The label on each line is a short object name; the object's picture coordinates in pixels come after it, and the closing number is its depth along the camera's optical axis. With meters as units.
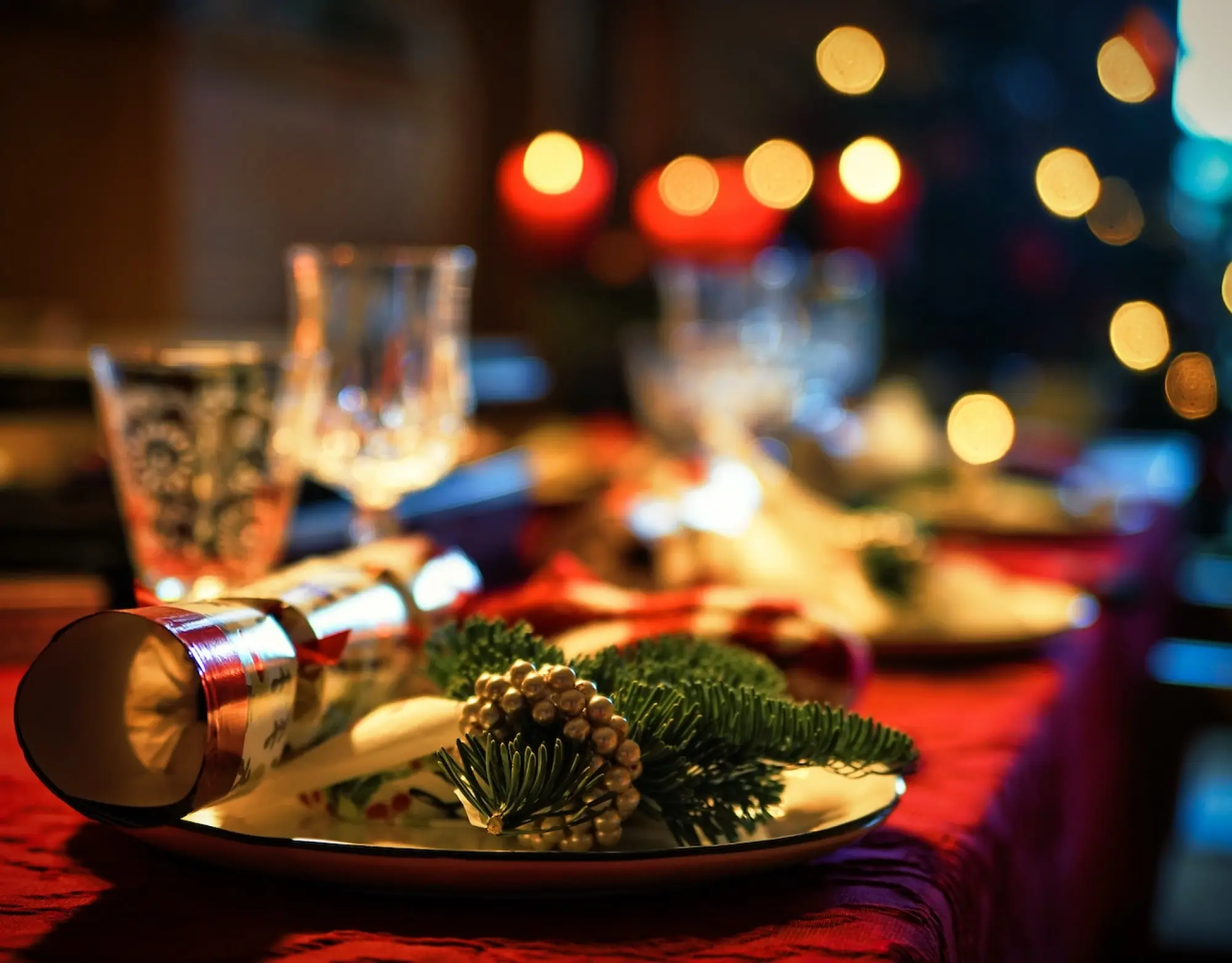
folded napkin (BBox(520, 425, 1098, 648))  0.95
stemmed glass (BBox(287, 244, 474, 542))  0.87
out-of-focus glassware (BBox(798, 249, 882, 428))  1.97
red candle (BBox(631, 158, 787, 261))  2.76
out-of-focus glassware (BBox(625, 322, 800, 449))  1.61
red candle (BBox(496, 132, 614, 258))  2.46
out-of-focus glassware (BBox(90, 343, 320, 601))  0.73
